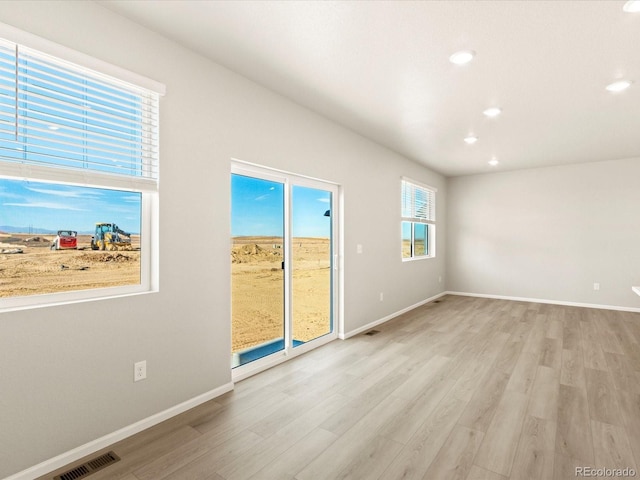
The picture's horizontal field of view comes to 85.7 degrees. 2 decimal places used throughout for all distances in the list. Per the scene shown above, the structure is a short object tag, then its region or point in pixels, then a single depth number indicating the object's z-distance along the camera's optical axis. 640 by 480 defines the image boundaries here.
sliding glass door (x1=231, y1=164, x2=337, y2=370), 3.24
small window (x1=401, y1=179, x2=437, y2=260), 6.20
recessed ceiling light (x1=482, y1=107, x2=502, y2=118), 3.77
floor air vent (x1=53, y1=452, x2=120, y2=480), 1.89
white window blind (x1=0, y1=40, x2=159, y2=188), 1.83
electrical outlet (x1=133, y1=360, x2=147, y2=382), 2.31
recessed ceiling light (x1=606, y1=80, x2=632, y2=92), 3.08
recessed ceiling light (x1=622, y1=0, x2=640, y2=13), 2.03
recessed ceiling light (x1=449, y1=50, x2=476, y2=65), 2.61
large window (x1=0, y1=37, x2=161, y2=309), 1.87
